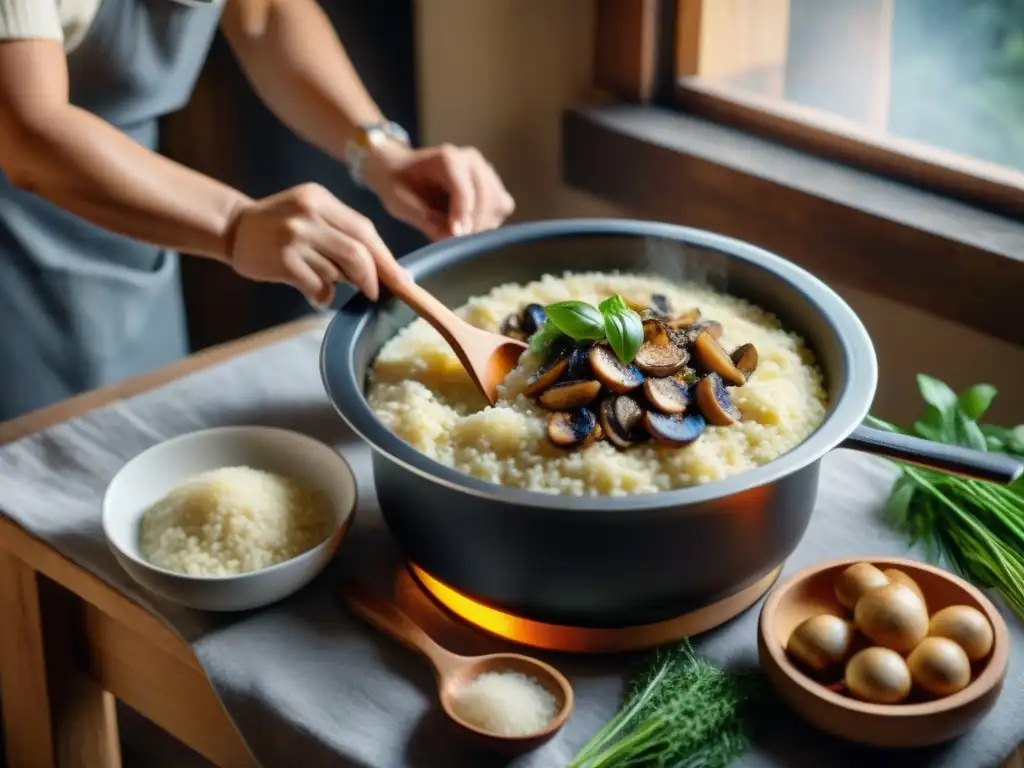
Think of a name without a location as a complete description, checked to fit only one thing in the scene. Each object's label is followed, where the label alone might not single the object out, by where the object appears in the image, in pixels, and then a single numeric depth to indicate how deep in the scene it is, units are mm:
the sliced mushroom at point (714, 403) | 1038
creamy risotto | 982
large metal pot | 883
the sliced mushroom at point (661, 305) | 1229
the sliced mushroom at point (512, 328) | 1212
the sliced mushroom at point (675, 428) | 999
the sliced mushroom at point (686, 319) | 1188
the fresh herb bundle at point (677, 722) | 893
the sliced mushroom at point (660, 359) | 1062
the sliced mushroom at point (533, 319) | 1211
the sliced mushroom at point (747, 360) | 1127
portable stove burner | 1003
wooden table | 1094
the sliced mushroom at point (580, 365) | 1066
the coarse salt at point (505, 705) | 905
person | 1232
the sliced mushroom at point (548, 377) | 1072
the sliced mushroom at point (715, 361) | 1091
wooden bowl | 873
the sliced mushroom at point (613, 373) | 1040
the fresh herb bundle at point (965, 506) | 1110
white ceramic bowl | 1013
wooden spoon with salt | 897
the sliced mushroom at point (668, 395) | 1024
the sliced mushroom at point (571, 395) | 1035
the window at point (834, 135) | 1576
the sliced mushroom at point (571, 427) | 1004
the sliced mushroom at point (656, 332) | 1107
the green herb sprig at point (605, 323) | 1049
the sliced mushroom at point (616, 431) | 1018
